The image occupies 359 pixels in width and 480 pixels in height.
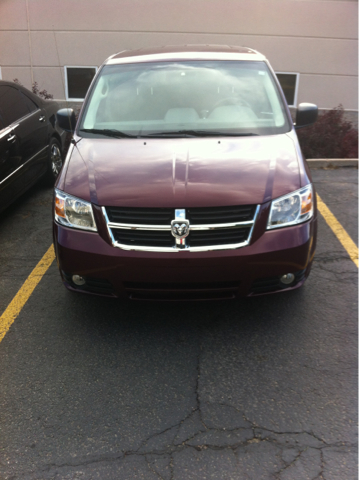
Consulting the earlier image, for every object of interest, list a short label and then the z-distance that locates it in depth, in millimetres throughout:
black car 5496
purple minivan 3074
